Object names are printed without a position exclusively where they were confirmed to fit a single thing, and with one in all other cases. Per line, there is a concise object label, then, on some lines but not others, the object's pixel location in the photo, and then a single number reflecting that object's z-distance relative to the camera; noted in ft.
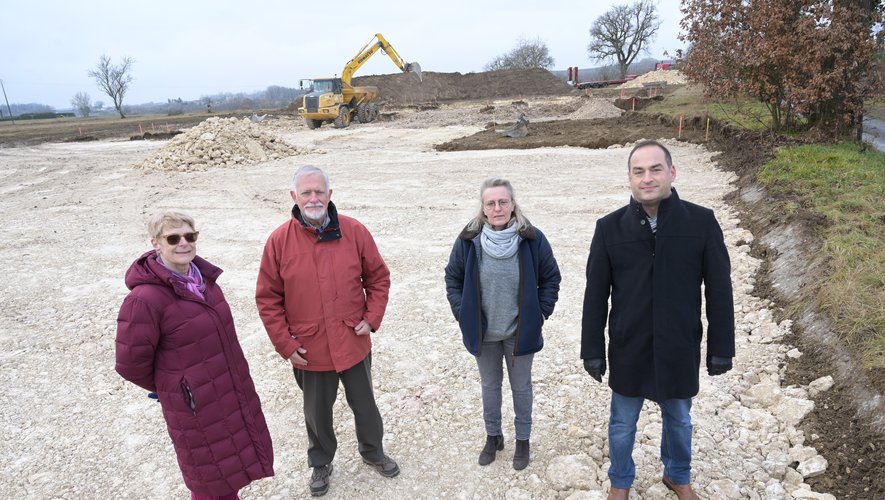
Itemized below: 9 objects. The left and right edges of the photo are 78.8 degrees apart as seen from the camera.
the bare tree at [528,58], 238.07
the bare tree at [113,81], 239.09
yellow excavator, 93.36
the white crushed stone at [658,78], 136.52
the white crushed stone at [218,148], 55.67
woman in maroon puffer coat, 8.09
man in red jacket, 9.95
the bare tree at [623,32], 198.29
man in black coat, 8.53
